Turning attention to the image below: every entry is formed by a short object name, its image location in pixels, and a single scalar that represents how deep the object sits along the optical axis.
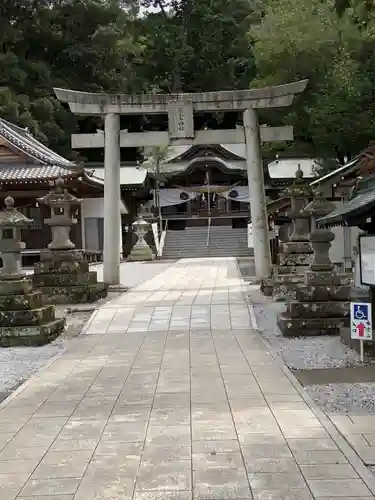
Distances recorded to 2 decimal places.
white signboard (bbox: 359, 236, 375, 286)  8.16
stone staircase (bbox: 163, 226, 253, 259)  36.41
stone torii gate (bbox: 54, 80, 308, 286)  16.48
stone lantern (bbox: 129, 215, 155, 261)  33.28
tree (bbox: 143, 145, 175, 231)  41.69
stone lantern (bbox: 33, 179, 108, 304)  14.58
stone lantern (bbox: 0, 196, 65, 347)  10.25
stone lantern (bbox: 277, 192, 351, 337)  10.22
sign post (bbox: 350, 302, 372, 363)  7.90
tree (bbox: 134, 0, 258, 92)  51.69
